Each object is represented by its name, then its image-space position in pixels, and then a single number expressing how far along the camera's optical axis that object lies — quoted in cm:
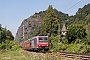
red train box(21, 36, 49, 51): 3862
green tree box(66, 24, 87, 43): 6144
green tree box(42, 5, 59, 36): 8050
